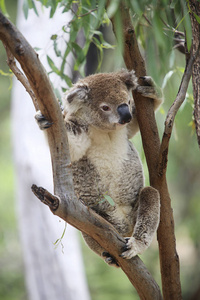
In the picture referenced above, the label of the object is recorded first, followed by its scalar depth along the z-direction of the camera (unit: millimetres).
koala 4570
